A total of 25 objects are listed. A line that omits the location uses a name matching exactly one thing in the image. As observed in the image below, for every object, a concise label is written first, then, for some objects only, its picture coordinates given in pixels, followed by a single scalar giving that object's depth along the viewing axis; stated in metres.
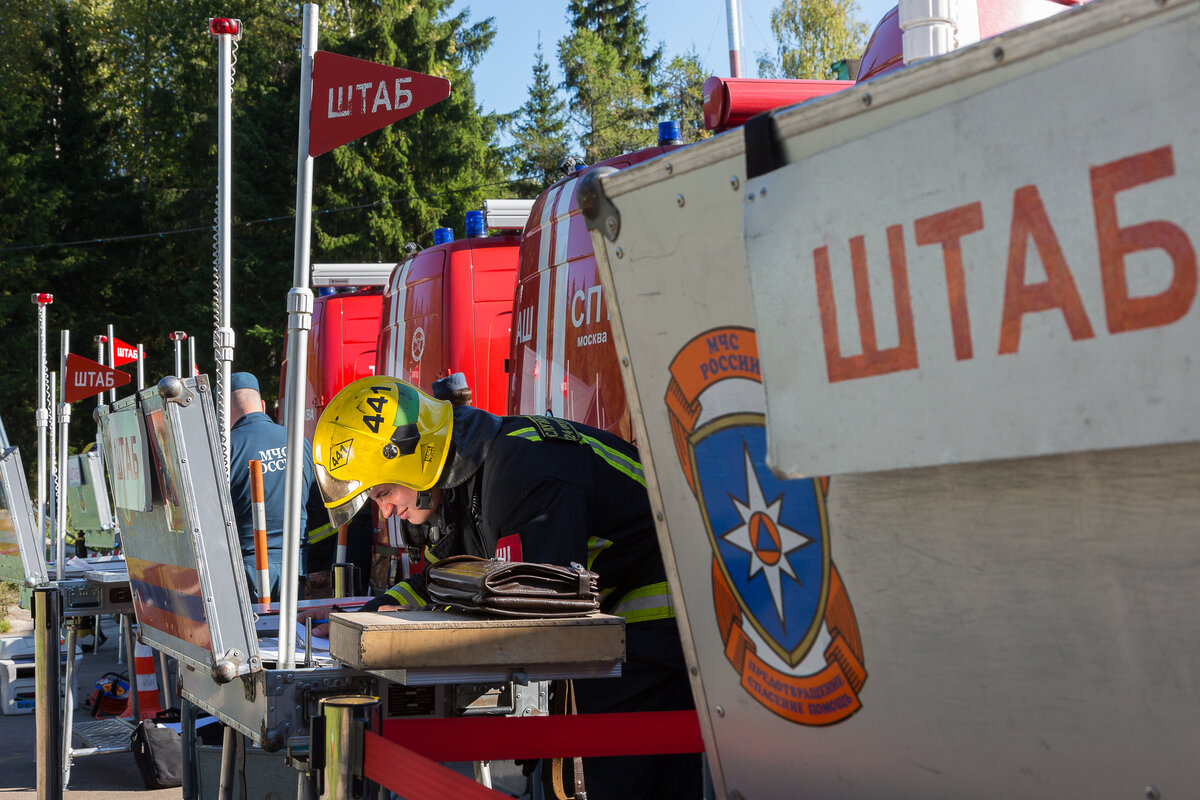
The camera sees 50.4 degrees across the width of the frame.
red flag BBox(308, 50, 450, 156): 3.40
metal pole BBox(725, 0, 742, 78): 7.13
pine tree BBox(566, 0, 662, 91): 42.09
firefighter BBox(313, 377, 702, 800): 3.17
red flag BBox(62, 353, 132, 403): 9.51
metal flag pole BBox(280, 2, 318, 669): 3.03
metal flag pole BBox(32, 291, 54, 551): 7.61
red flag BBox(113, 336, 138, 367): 12.28
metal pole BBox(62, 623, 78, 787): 5.50
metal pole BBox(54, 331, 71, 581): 5.64
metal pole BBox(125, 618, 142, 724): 6.28
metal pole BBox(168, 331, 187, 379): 13.76
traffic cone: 6.43
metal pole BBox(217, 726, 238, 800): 3.35
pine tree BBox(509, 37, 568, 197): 37.00
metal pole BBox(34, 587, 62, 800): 4.65
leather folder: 2.45
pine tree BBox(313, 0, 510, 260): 29.73
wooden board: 2.34
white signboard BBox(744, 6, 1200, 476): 1.12
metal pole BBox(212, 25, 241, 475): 4.50
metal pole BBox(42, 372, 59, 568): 9.60
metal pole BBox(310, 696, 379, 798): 2.37
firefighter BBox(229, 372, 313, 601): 6.04
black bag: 5.81
